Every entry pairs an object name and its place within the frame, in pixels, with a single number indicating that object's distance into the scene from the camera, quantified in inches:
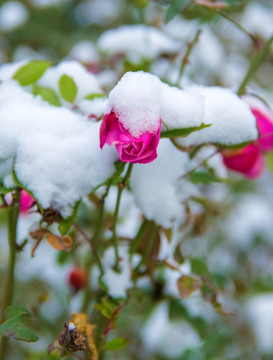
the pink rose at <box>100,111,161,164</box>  29.0
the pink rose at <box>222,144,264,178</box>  37.6
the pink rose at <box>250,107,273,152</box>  35.9
